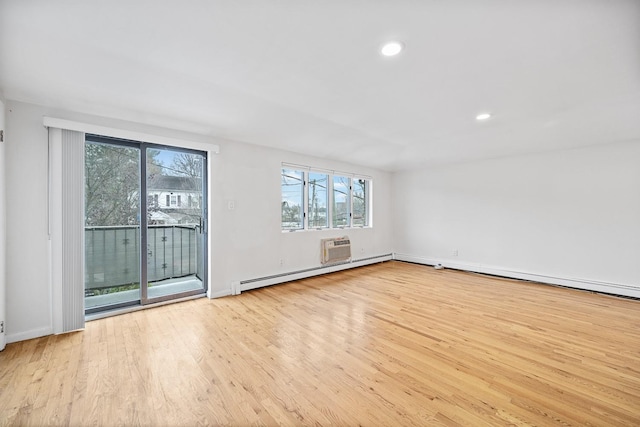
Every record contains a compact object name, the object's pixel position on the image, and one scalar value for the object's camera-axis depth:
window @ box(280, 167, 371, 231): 4.75
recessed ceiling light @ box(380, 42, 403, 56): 1.74
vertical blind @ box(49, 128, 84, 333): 2.58
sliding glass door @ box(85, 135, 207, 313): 3.05
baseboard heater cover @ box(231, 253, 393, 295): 3.91
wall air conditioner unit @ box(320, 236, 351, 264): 5.05
